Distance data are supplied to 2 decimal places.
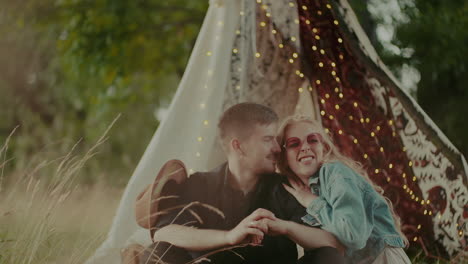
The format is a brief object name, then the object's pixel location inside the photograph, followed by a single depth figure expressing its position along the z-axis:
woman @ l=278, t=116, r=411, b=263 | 2.83
